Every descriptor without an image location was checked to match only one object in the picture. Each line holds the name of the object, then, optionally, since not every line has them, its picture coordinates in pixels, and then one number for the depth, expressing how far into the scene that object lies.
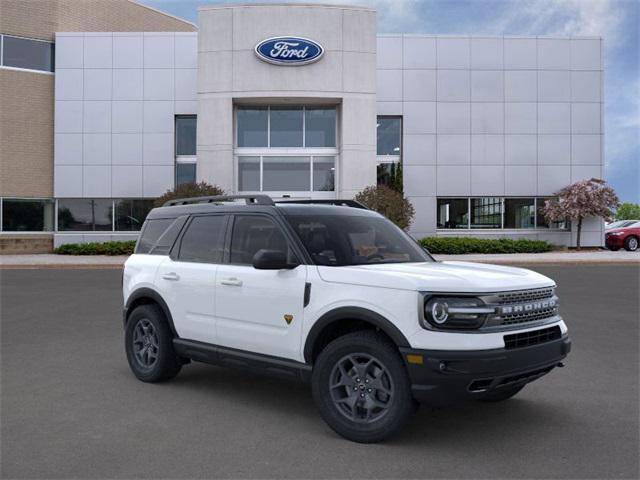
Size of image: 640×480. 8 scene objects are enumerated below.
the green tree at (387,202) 24.84
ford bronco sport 4.19
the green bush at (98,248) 26.33
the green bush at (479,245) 26.36
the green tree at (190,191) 25.23
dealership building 29.34
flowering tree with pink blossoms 28.11
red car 30.22
